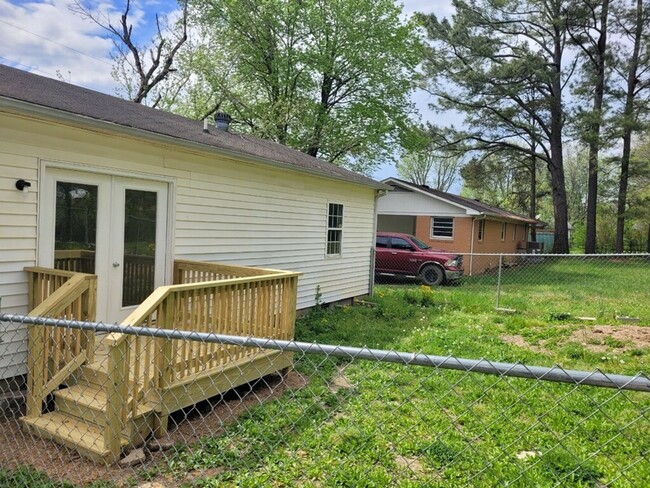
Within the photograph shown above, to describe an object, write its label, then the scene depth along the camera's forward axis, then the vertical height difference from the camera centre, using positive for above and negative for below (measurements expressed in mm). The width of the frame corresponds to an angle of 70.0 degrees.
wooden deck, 3738 -1348
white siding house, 4625 +498
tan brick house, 19609 +807
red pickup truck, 15539 -851
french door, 4996 -136
